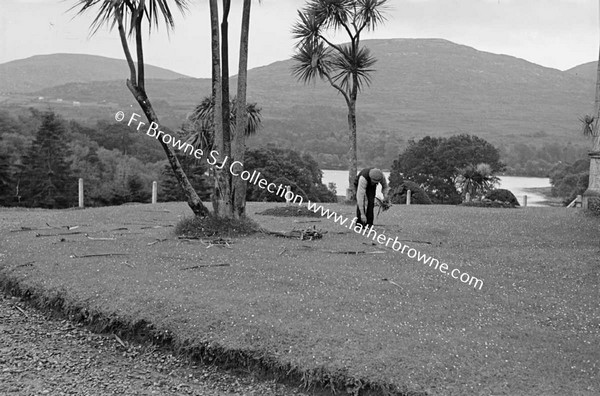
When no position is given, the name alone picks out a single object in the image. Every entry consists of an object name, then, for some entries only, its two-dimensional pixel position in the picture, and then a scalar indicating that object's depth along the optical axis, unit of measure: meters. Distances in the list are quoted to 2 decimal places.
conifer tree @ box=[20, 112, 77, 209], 43.88
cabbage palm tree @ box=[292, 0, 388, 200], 24.02
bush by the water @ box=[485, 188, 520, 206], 27.85
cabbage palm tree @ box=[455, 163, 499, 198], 32.94
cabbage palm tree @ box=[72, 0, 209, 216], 13.99
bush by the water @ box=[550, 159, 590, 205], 46.52
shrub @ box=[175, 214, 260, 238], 14.70
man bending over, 14.41
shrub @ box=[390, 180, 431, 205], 31.27
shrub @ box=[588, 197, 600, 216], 18.94
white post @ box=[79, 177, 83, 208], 26.68
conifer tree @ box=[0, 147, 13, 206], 39.88
